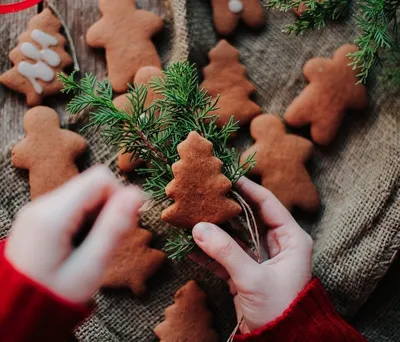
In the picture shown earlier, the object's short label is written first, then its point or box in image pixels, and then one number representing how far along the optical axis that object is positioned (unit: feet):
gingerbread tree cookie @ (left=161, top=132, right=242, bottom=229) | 3.11
